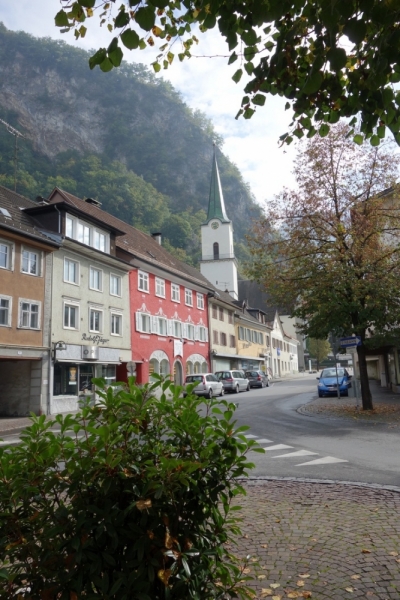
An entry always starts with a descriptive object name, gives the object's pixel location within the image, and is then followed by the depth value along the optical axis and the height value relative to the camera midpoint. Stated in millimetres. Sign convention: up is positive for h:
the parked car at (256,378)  43416 +391
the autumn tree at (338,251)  16500 +4561
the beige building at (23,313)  21469 +3489
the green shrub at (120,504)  2465 -612
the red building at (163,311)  32375 +5568
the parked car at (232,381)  36219 +206
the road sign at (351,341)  16734 +1317
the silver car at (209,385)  29891 -50
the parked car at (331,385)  27766 -257
